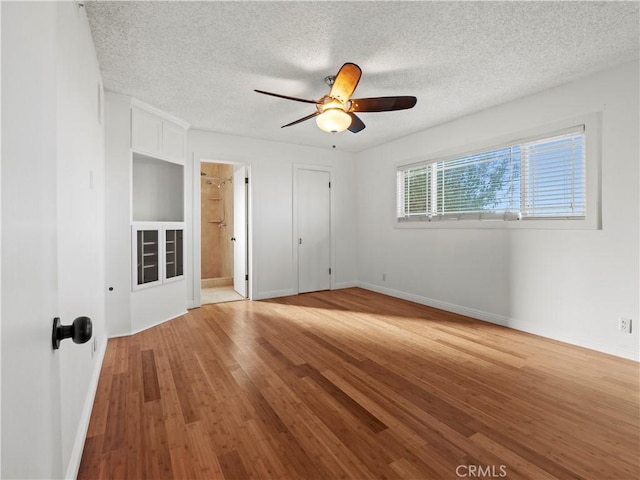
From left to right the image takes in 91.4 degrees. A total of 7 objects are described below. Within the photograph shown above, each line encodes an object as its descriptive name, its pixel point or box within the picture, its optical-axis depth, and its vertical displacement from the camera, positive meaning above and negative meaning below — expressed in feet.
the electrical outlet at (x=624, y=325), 9.36 -2.66
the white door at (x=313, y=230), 18.80 +0.46
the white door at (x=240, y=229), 17.63 +0.48
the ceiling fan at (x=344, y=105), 8.71 +4.00
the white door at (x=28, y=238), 1.43 +0.00
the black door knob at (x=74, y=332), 2.37 -0.72
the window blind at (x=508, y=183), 10.71 +2.25
